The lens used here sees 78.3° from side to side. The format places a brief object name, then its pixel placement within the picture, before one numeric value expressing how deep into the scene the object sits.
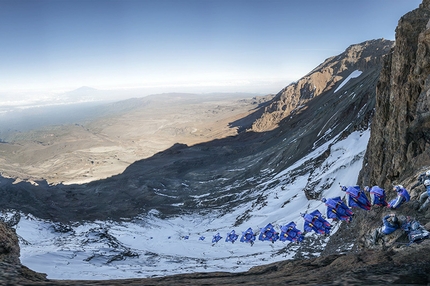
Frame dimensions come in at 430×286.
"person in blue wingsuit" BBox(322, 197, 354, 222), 15.49
